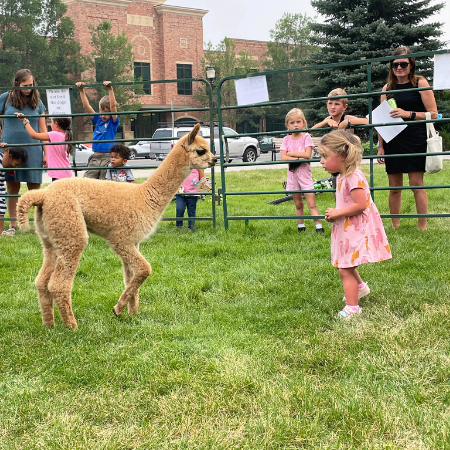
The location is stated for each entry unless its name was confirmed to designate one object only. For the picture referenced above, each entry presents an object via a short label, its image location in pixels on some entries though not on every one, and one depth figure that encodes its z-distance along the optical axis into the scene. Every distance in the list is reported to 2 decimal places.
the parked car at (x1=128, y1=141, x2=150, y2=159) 30.45
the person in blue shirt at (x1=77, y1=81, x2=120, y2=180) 7.31
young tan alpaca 3.60
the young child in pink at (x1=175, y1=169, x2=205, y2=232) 7.21
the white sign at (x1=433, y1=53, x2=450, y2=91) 5.63
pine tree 21.64
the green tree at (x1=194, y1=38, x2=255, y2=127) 45.12
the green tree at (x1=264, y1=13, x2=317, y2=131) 47.72
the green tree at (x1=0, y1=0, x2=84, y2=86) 36.47
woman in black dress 6.04
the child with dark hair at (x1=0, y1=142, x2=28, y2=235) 7.36
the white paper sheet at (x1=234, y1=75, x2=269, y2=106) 6.64
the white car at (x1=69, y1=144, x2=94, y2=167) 25.27
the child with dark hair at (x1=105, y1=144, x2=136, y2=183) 6.95
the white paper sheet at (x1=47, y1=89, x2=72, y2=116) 7.48
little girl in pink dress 3.79
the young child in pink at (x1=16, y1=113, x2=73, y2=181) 7.67
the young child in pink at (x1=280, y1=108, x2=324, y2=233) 6.79
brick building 41.16
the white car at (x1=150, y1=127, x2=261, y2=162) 24.30
